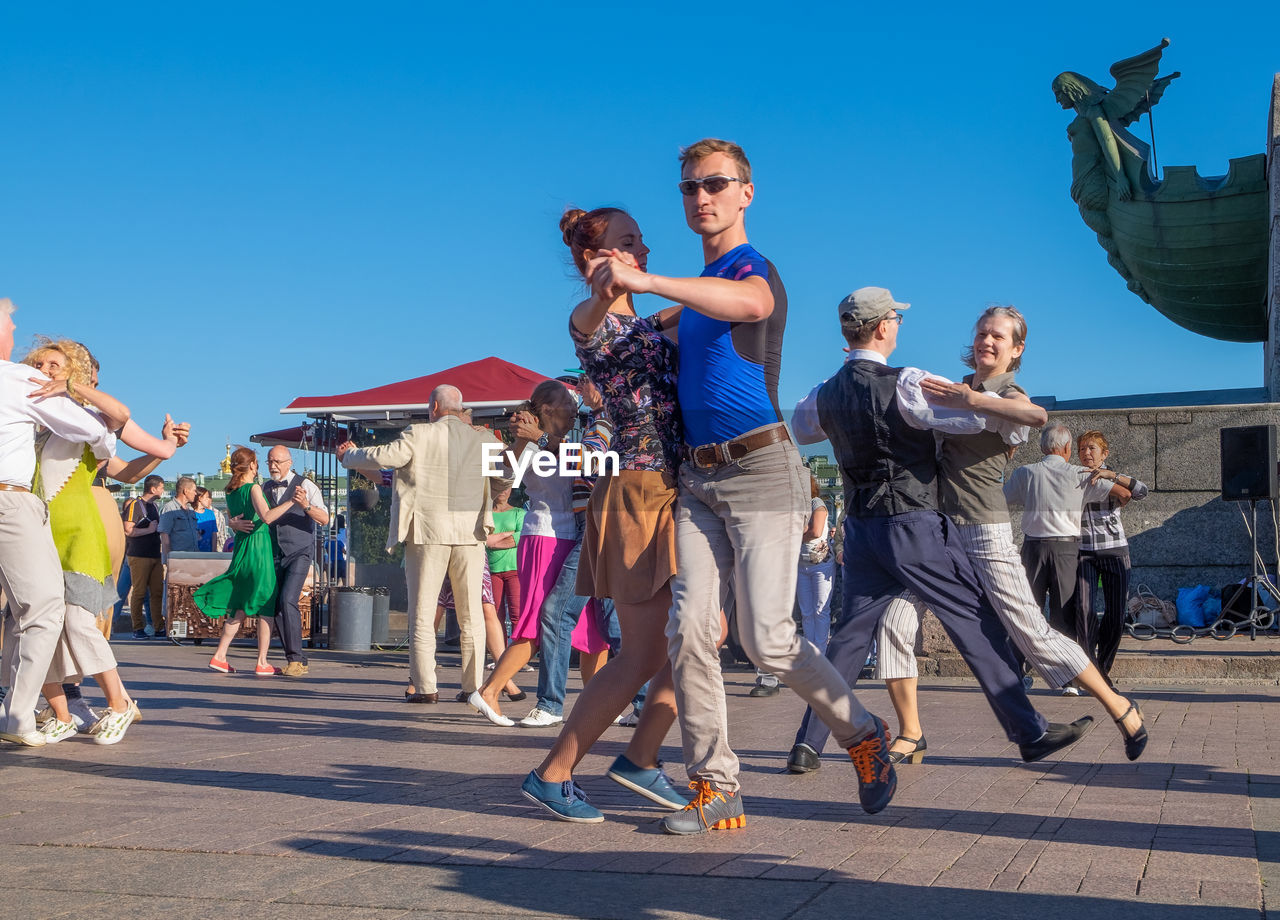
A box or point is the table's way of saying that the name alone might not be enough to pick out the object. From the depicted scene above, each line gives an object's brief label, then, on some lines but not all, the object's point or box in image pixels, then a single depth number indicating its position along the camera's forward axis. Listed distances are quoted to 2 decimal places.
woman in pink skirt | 7.55
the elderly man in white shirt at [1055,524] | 8.44
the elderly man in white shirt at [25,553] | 6.23
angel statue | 19.56
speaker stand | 12.35
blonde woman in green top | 6.55
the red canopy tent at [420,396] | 14.87
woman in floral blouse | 4.27
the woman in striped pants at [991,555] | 5.38
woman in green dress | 11.75
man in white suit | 8.76
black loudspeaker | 11.12
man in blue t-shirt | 4.07
